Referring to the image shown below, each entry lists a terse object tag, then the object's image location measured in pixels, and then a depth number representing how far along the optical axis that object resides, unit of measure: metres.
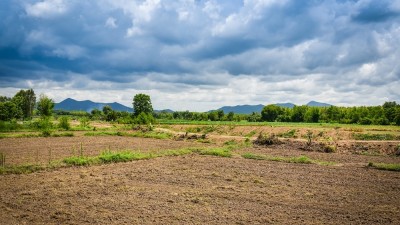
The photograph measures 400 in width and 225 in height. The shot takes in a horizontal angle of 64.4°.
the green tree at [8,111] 103.34
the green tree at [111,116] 132.88
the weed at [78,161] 22.08
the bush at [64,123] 60.12
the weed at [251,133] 56.98
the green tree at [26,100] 132.12
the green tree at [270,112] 124.25
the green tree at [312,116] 107.69
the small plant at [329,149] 31.88
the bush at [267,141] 37.22
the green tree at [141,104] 110.06
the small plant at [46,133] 47.75
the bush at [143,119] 72.02
